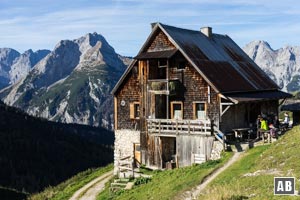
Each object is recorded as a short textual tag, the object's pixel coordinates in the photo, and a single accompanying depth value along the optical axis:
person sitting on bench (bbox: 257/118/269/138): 37.38
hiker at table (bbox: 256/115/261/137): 39.02
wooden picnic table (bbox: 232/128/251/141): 38.84
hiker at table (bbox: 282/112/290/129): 41.48
